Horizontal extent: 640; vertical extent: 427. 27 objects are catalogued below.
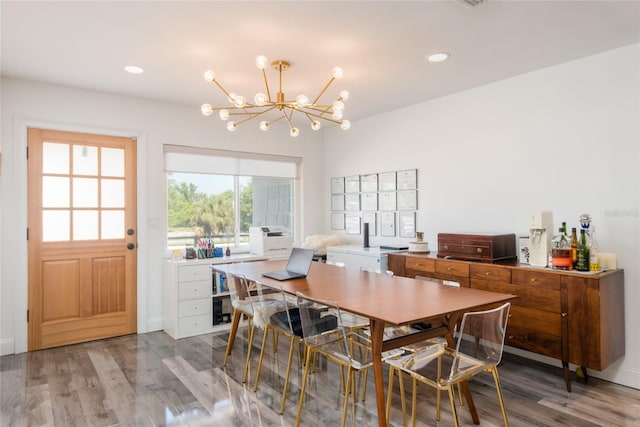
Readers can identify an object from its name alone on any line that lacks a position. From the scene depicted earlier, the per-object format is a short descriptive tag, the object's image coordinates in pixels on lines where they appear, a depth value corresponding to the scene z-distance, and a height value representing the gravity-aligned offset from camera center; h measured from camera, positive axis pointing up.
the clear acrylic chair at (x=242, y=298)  2.98 -0.66
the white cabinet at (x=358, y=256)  4.06 -0.47
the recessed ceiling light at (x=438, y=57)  2.98 +1.20
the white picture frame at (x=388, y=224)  4.56 -0.12
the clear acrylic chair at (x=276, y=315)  2.54 -0.71
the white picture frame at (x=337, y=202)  5.28 +0.16
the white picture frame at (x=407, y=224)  4.34 -0.12
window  4.46 +0.24
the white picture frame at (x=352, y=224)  5.05 -0.14
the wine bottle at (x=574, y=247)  2.82 -0.25
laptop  2.87 -0.40
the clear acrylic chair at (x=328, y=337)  2.11 -0.76
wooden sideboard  2.62 -0.70
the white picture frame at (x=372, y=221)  4.79 -0.09
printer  4.65 -0.33
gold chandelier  2.52 +0.76
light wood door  3.64 -0.21
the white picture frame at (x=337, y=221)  5.28 -0.10
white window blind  4.40 +0.64
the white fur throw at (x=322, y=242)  4.95 -0.36
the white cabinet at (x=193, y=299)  3.95 -0.87
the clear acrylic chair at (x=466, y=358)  1.90 -0.77
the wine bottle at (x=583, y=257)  2.74 -0.31
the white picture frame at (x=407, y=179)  4.31 +0.38
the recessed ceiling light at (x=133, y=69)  3.22 +1.22
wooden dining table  1.94 -0.48
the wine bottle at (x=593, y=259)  2.71 -0.33
